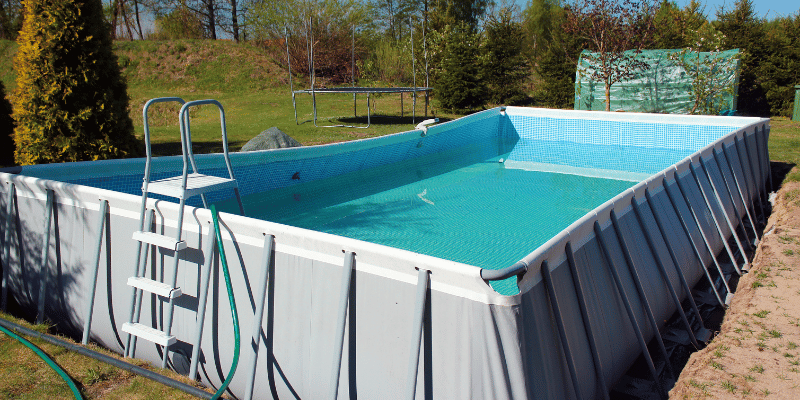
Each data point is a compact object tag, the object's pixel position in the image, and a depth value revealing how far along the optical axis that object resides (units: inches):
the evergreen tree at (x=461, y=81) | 661.9
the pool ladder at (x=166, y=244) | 118.9
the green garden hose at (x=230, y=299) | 111.9
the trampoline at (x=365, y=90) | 557.5
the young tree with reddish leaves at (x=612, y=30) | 572.2
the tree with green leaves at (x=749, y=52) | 603.5
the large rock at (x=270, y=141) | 356.5
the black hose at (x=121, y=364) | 116.9
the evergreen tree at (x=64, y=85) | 255.4
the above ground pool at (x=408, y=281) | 93.4
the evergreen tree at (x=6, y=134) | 346.0
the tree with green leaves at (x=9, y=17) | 1042.7
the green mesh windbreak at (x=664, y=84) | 555.5
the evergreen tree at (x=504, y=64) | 745.0
